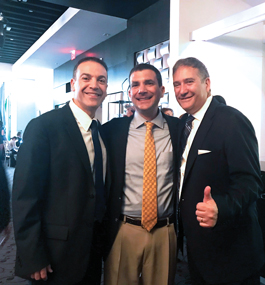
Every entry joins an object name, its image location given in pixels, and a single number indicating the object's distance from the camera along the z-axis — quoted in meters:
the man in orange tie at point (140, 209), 1.92
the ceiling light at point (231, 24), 3.34
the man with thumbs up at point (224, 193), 1.53
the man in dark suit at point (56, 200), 1.52
